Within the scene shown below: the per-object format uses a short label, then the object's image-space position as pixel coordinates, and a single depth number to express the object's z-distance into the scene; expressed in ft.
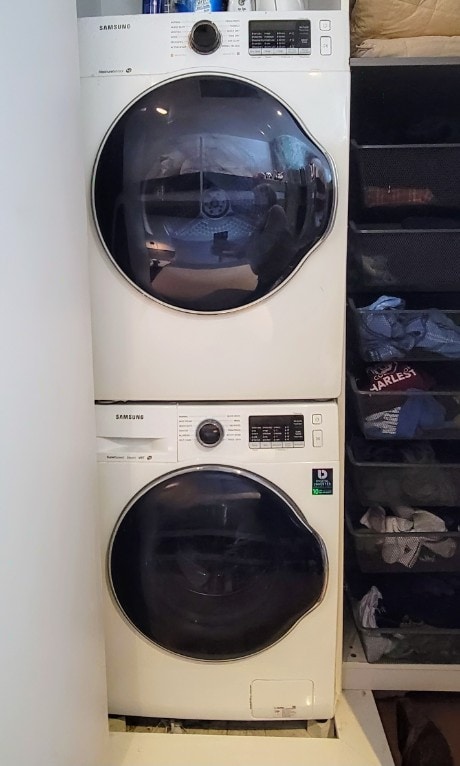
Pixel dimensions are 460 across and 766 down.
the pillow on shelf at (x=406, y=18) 3.84
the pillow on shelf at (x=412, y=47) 3.88
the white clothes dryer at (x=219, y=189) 3.71
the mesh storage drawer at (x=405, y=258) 4.05
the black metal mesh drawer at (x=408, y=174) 3.95
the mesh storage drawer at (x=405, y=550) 4.38
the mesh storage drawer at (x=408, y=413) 4.18
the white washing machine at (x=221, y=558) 4.07
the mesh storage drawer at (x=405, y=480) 4.29
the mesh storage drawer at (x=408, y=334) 4.12
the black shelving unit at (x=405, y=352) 4.04
